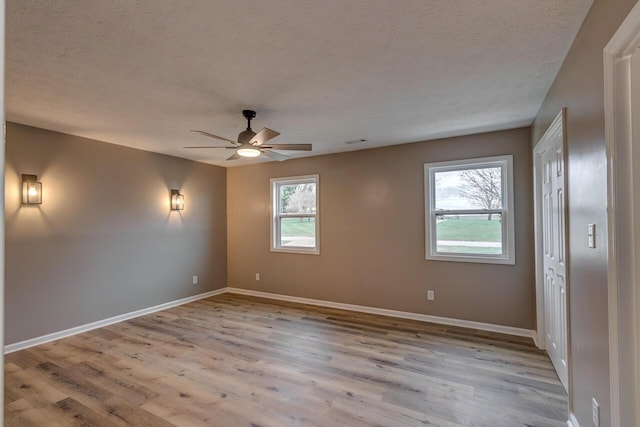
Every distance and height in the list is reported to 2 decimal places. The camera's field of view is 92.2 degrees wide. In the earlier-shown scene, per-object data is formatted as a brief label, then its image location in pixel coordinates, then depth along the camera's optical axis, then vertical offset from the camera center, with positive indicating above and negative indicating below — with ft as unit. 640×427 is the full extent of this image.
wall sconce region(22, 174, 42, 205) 11.09 +1.08
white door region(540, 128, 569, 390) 8.25 -1.02
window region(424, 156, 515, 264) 12.44 +0.25
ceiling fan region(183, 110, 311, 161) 9.30 +2.37
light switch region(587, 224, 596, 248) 5.39 -0.35
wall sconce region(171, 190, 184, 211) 16.49 +0.99
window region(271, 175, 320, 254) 17.12 +0.16
